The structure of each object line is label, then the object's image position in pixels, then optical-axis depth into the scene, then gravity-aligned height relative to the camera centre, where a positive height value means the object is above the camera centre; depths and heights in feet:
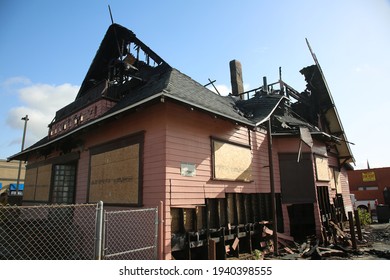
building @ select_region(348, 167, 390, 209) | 97.50 +4.91
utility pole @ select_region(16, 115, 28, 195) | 111.32 +35.81
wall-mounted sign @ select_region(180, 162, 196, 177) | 24.93 +2.92
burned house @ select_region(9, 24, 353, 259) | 24.52 +4.96
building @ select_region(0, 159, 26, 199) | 131.54 +14.28
